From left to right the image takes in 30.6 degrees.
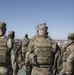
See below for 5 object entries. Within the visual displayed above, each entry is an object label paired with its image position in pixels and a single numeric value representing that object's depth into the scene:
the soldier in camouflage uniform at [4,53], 3.54
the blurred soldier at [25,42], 8.75
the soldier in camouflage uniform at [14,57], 3.39
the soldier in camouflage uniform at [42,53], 3.73
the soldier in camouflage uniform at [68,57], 4.14
